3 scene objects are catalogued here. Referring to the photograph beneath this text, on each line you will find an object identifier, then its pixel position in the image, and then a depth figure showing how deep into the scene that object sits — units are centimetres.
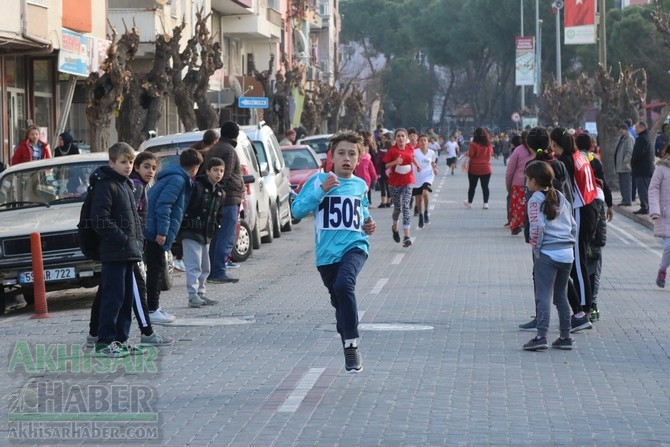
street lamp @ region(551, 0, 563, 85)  7165
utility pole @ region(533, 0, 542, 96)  8431
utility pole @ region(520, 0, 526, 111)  9294
